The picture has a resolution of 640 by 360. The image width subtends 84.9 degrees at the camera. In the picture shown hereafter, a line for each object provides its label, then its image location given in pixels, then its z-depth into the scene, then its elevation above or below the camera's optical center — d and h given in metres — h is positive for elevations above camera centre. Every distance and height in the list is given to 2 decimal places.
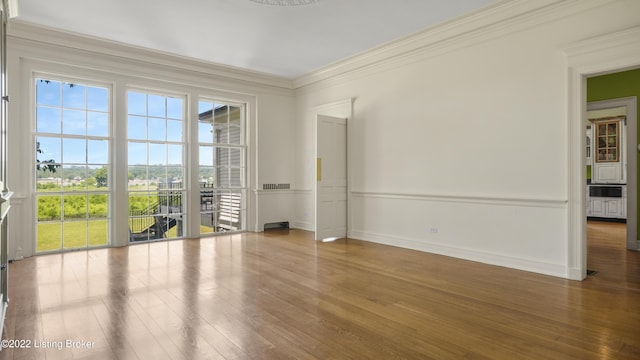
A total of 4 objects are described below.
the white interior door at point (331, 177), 6.27 +0.03
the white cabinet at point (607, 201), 8.65 -0.59
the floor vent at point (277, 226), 7.67 -1.05
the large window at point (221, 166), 6.96 +0.25
